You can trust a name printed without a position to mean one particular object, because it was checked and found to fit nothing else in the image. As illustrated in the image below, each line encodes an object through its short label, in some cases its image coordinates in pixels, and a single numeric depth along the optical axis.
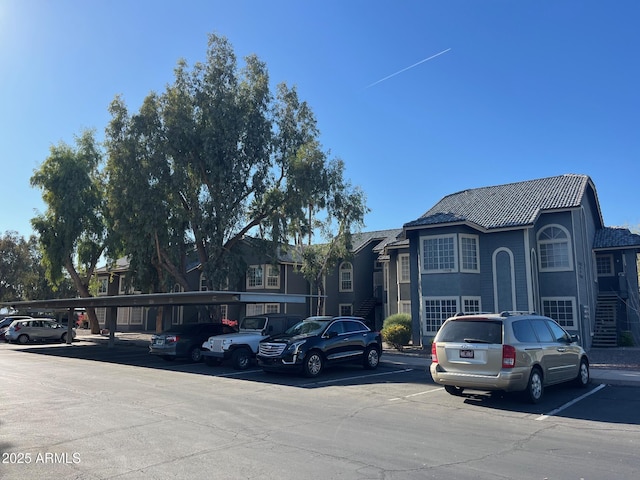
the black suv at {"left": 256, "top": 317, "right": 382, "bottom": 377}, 13.95
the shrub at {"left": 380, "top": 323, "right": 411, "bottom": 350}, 23.17
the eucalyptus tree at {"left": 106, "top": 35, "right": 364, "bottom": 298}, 24.34
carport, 17.14
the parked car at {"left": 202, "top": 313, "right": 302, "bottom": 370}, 16.33
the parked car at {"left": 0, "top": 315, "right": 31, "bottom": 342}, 32.35
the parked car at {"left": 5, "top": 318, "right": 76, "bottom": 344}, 29.66
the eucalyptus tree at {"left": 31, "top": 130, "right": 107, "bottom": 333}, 32.12
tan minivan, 9.57
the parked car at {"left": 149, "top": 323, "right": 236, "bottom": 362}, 18.38
